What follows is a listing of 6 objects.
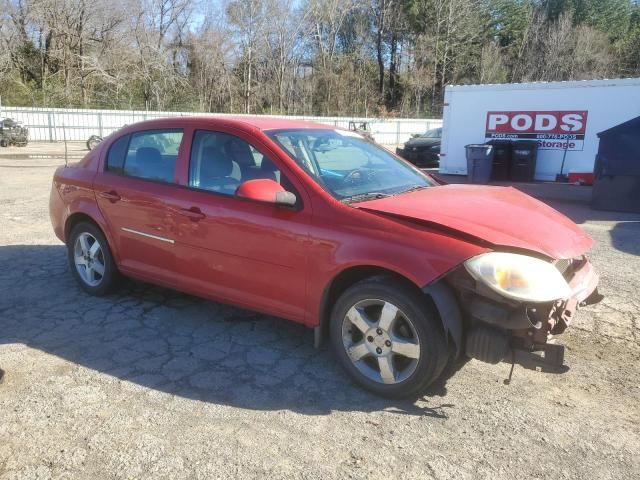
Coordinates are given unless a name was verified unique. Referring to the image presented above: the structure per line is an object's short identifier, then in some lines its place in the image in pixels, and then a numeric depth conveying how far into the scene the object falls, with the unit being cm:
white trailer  1316
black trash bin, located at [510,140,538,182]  1402
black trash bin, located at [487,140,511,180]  1423
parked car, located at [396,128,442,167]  1912
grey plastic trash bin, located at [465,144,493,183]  1392
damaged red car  294
